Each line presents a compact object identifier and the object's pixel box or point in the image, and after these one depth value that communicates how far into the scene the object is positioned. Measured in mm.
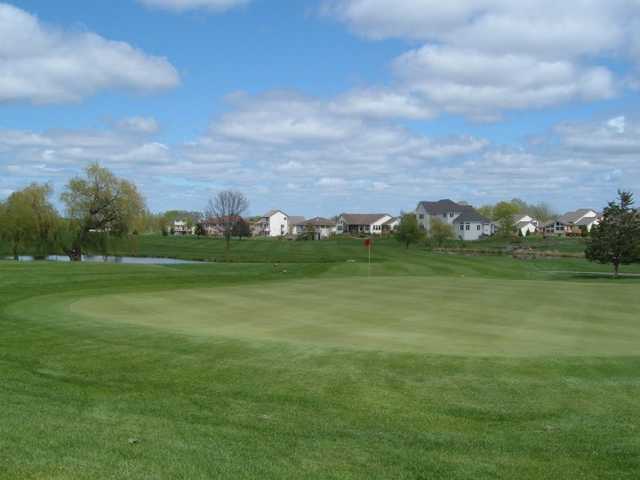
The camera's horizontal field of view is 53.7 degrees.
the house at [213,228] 139575
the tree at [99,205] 62125
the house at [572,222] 172375
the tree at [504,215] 128875
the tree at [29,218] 62219
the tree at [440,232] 111750
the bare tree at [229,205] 99812
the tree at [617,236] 50469
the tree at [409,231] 102938
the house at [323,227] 190662
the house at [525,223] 182250
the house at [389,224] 188012
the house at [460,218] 141250
